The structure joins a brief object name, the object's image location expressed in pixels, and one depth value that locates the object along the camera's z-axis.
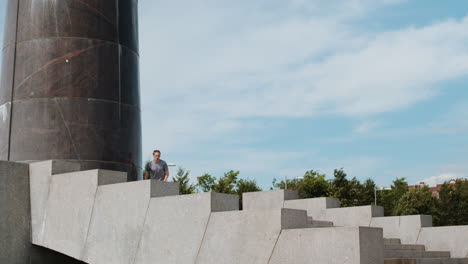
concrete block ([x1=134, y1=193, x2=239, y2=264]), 10.01
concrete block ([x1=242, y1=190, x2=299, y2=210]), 15.65
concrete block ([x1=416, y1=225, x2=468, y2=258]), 14.01
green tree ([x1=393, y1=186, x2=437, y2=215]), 49.38
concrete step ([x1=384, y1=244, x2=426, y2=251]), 11.73
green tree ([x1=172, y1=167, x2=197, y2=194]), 39.96
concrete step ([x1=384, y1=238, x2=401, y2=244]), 13.60
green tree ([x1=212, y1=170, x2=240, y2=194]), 41.81
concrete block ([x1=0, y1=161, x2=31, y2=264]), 13.45
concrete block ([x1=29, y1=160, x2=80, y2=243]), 13.60
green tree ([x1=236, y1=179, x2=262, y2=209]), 43.18
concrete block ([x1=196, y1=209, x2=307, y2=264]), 8.90
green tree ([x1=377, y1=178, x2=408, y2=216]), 59.00
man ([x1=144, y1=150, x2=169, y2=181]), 13.77
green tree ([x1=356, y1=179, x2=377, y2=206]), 49.62
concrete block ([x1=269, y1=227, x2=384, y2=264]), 7.92
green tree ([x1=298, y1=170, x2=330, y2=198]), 49.12
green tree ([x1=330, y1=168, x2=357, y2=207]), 47.91
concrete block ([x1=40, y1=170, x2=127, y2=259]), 12.40
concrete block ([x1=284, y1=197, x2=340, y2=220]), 15.39
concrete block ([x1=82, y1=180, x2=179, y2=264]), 11.23
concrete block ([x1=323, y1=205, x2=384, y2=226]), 14.92
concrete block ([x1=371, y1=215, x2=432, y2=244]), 14.81
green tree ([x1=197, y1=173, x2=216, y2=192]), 42.80
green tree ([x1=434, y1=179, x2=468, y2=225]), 48.94
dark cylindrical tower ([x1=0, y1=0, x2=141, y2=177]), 14.53
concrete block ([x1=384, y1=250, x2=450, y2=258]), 10.84
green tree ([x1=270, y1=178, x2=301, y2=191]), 49.49
